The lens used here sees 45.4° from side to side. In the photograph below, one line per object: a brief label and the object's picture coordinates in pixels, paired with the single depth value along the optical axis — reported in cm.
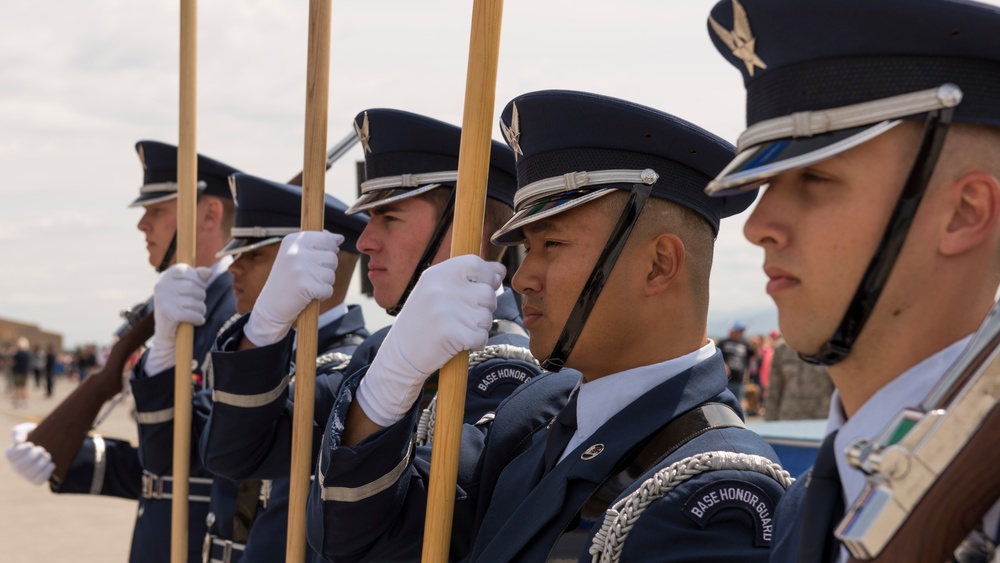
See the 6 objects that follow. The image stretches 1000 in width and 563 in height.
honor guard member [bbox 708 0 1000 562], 167
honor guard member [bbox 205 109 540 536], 372
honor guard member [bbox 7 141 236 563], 473
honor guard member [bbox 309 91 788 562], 235
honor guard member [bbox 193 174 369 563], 384
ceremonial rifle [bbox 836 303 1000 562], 138
